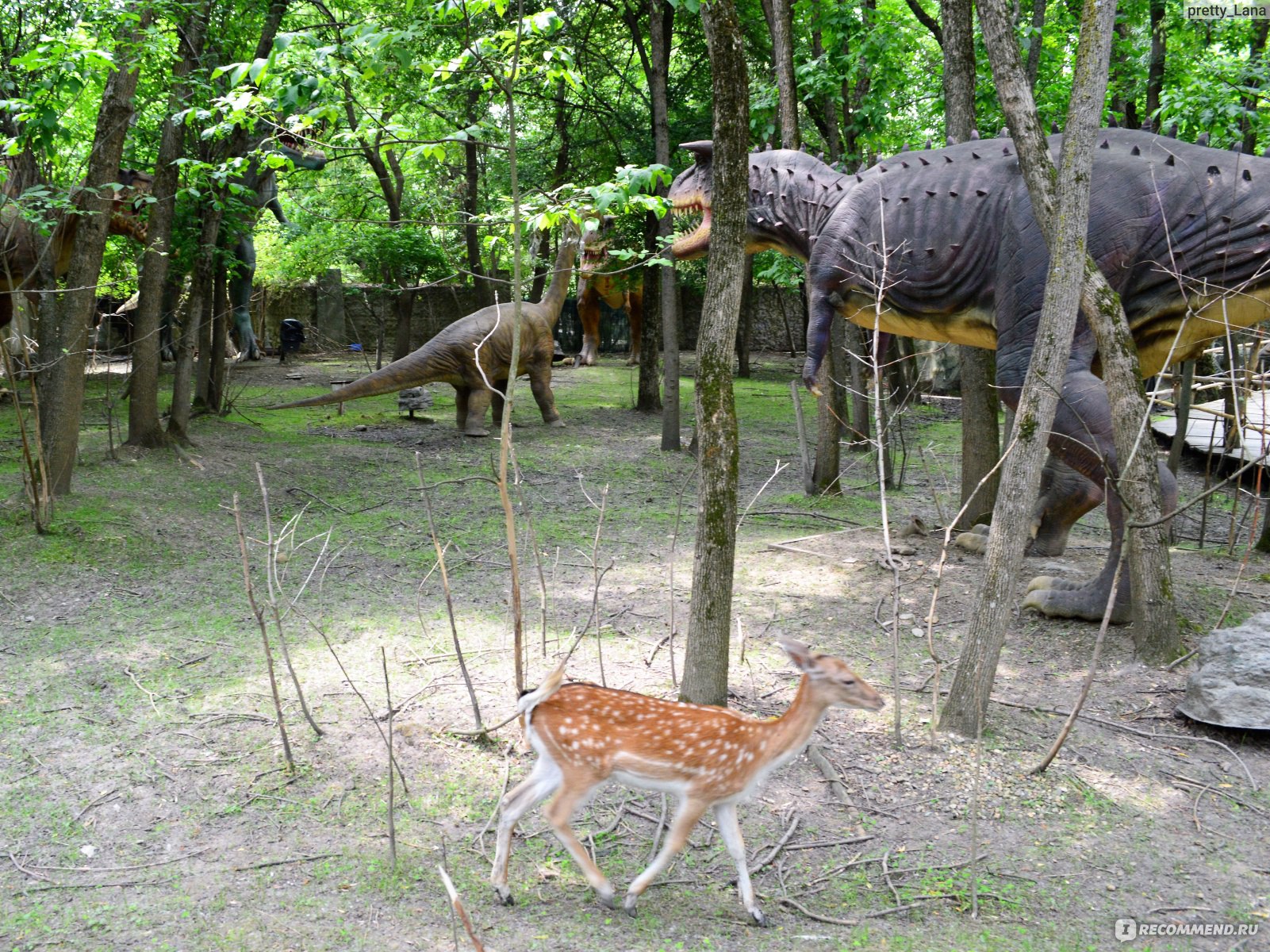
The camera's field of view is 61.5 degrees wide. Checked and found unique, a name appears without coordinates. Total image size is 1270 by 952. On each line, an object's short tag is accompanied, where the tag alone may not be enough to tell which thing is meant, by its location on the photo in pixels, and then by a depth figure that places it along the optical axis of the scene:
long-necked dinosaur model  11.47
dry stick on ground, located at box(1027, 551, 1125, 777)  3.60
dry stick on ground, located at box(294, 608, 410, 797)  3.79
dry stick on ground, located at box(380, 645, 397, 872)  3.03
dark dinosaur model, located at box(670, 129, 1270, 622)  5.06
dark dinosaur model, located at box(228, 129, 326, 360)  9.92
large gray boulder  4.12
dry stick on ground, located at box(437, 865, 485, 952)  2.14
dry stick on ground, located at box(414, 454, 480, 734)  3.77
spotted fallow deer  2.97
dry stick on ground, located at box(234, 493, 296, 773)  3.81
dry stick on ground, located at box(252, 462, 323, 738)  3.84
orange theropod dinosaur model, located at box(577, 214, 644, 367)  18.27
